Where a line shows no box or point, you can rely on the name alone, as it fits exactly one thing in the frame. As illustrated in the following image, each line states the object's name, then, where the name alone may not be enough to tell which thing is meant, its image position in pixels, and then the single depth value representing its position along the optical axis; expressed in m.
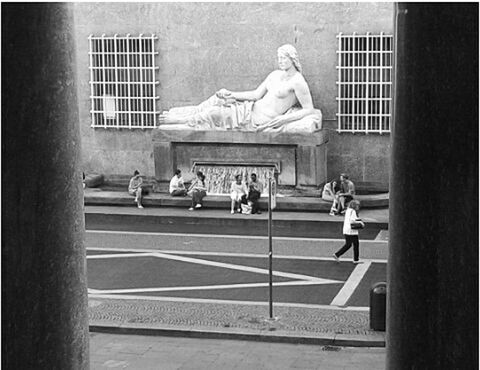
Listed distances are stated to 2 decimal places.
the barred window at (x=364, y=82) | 27.36
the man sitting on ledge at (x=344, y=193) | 25.42
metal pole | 16.28
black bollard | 15.55
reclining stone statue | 26.78
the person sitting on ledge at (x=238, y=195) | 25.80
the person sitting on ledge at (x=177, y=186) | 26.97
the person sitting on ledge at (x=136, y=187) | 26.97
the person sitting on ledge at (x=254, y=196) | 25.56
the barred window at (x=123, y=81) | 29.23
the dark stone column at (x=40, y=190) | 6.77
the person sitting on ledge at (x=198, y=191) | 26.27
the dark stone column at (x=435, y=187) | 6.23
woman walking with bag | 19.84
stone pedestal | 26.72
